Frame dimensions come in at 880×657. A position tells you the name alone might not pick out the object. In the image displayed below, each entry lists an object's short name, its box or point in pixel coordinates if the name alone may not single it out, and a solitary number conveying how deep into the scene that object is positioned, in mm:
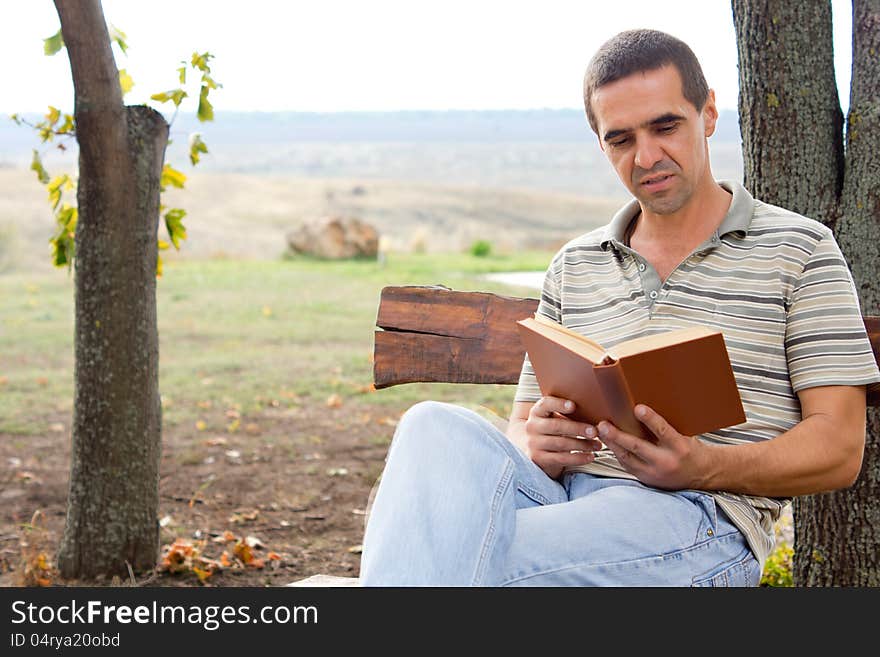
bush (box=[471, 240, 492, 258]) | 14883
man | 1980
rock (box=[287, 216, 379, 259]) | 14102
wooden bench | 2797
